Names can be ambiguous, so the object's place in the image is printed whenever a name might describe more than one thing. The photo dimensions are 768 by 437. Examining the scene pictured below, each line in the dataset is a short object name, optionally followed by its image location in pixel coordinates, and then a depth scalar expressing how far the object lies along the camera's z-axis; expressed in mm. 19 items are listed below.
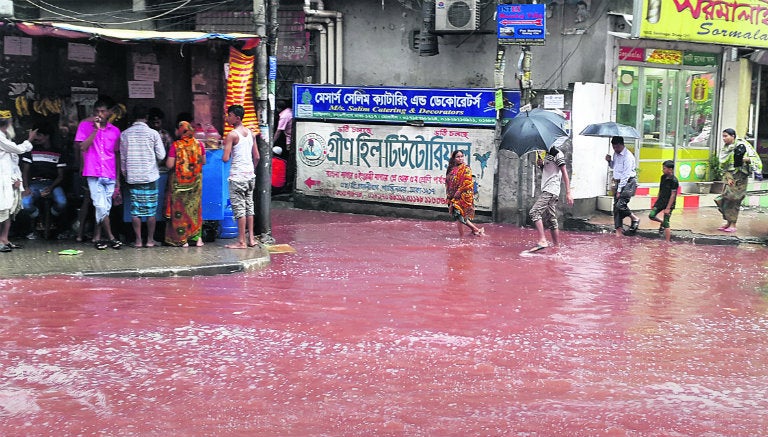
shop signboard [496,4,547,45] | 15344
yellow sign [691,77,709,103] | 18781
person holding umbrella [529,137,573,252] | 12734
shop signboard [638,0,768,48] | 15984
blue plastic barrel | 12607
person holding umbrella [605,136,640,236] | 14438
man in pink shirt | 11164
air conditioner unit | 17516
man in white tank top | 11602
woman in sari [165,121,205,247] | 11531
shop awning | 10672
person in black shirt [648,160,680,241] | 13906
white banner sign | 16125
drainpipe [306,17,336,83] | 19172
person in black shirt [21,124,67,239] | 11805
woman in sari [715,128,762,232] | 14703
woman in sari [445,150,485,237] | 14039
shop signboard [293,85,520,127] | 15859
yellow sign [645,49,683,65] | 17594
